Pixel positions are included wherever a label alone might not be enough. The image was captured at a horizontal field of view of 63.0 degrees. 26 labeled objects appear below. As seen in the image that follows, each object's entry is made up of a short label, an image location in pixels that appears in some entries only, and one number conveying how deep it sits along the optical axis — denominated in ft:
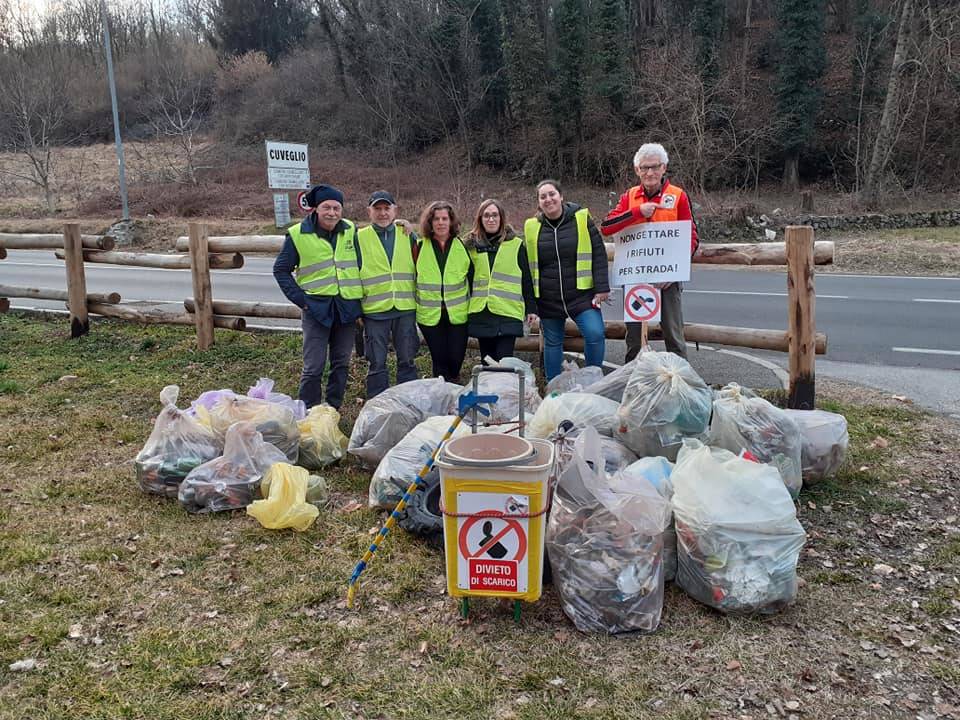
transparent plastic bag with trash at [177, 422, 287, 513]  14.65
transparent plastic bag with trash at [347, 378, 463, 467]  16.24
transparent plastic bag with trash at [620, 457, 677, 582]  11.63
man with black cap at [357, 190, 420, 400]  18.89
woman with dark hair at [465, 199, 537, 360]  18.58
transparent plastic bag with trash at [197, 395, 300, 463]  16.07
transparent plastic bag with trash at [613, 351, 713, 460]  13.56
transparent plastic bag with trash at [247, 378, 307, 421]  17.65
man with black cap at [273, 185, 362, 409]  18.62
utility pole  68.54
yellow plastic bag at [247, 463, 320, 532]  13.92
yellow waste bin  10.14
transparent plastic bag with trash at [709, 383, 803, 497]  13.74
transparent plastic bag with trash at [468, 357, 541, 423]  16.07
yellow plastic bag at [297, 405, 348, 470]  16.87
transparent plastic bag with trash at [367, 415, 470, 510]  14.17
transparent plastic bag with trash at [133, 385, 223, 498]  15.21
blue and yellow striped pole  11.38
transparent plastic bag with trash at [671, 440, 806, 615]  10.89
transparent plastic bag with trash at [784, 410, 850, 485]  15.02
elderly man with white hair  17.93
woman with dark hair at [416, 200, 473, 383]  18.80
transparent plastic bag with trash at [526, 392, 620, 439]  14.32
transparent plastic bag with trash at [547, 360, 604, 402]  17.31
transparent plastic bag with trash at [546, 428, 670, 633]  10.62
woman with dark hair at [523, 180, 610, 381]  18.34
